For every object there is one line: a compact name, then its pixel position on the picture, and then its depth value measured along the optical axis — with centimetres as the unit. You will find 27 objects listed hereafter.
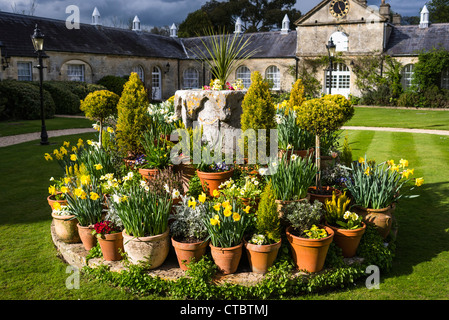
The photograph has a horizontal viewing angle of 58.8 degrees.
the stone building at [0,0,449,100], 2306
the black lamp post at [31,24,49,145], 1220
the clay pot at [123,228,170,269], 420
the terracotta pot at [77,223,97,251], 467
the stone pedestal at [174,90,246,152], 606
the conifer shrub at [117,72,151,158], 627
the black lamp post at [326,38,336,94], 1528
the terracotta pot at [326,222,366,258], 446
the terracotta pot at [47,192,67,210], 524
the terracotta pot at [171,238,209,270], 419
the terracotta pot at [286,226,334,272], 414
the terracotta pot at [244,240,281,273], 411
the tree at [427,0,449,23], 4459
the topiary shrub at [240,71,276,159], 559
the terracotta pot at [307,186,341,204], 520
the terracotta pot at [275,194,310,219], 474
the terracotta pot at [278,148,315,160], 637
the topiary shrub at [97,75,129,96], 2516
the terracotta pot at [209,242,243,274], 414
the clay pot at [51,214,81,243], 488
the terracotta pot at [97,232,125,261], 439
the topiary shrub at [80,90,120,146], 784
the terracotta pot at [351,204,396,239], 487
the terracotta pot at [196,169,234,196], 534
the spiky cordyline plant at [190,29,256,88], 663
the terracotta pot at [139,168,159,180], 555
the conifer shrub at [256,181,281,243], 421
